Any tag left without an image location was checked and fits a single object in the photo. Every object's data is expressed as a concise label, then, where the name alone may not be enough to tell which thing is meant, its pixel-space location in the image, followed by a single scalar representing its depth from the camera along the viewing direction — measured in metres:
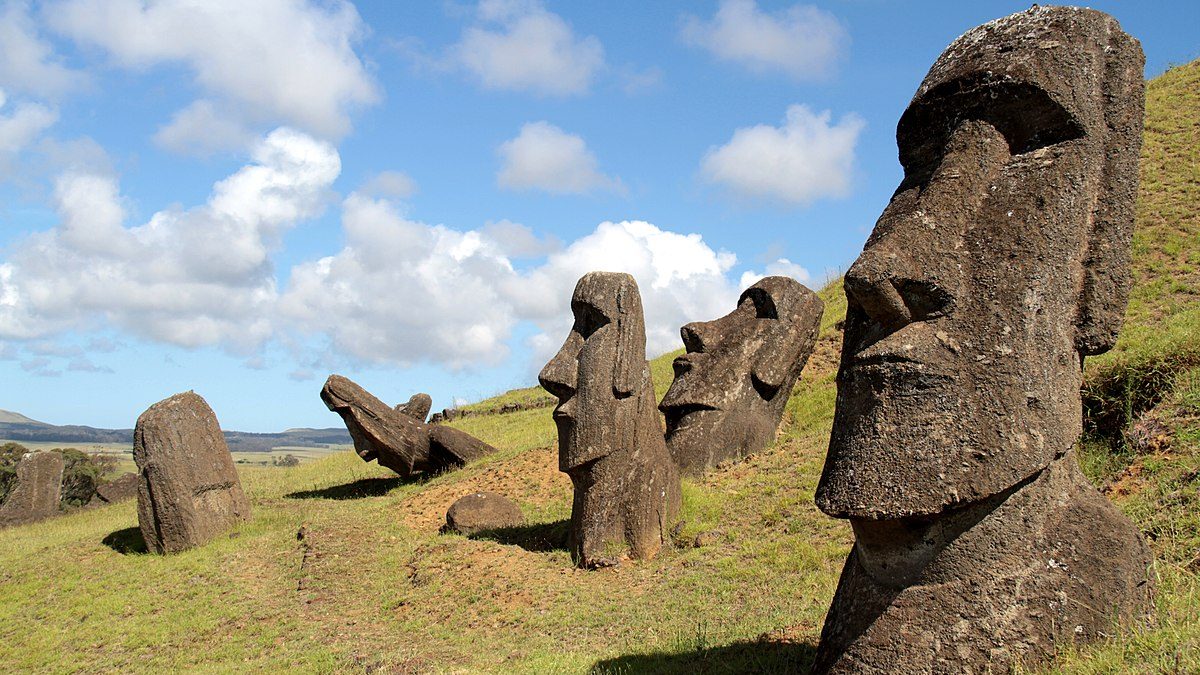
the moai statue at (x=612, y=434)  11.25
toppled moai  18.94
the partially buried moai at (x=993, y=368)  4.47
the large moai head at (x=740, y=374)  14.70
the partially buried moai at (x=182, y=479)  14.77
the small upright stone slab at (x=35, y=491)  22.09
